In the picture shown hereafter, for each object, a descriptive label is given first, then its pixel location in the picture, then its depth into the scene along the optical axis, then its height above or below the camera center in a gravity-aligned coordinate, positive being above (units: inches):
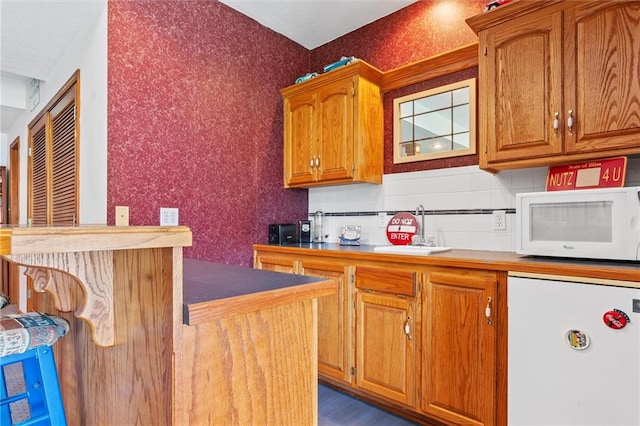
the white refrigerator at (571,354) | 52.1 -22.1
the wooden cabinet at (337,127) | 101.3 +25.6
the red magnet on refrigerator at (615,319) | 52.1 -15.4
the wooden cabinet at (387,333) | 77.3 -27.1
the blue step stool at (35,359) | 39.9 -17.7
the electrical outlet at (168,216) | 90.3 -0.8
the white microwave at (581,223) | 57.5 -1.8
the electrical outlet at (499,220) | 86.0 -1.7
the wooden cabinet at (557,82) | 62.2 +24.9
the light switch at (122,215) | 81.7 -0.5
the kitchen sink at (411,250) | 80.1 -8.6
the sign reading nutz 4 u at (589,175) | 65.4 +7.5
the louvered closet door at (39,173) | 131.0 +15.0
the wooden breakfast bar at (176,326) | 27.6 -10.3
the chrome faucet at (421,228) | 96.2 -4.1
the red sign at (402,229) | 98.0 -4.3
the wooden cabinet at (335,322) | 88.7 -27.7
